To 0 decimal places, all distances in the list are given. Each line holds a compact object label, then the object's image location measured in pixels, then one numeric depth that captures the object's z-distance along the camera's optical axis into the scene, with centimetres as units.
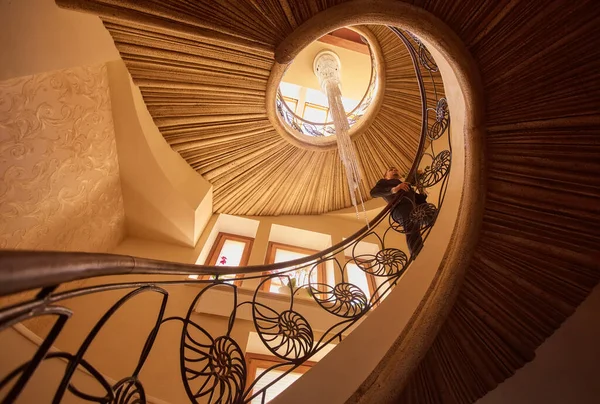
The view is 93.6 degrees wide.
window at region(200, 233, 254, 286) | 418
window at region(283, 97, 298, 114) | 600
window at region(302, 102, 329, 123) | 604
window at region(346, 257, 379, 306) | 420
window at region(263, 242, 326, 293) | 388
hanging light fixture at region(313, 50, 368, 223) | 354
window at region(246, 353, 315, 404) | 301
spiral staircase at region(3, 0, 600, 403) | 139
